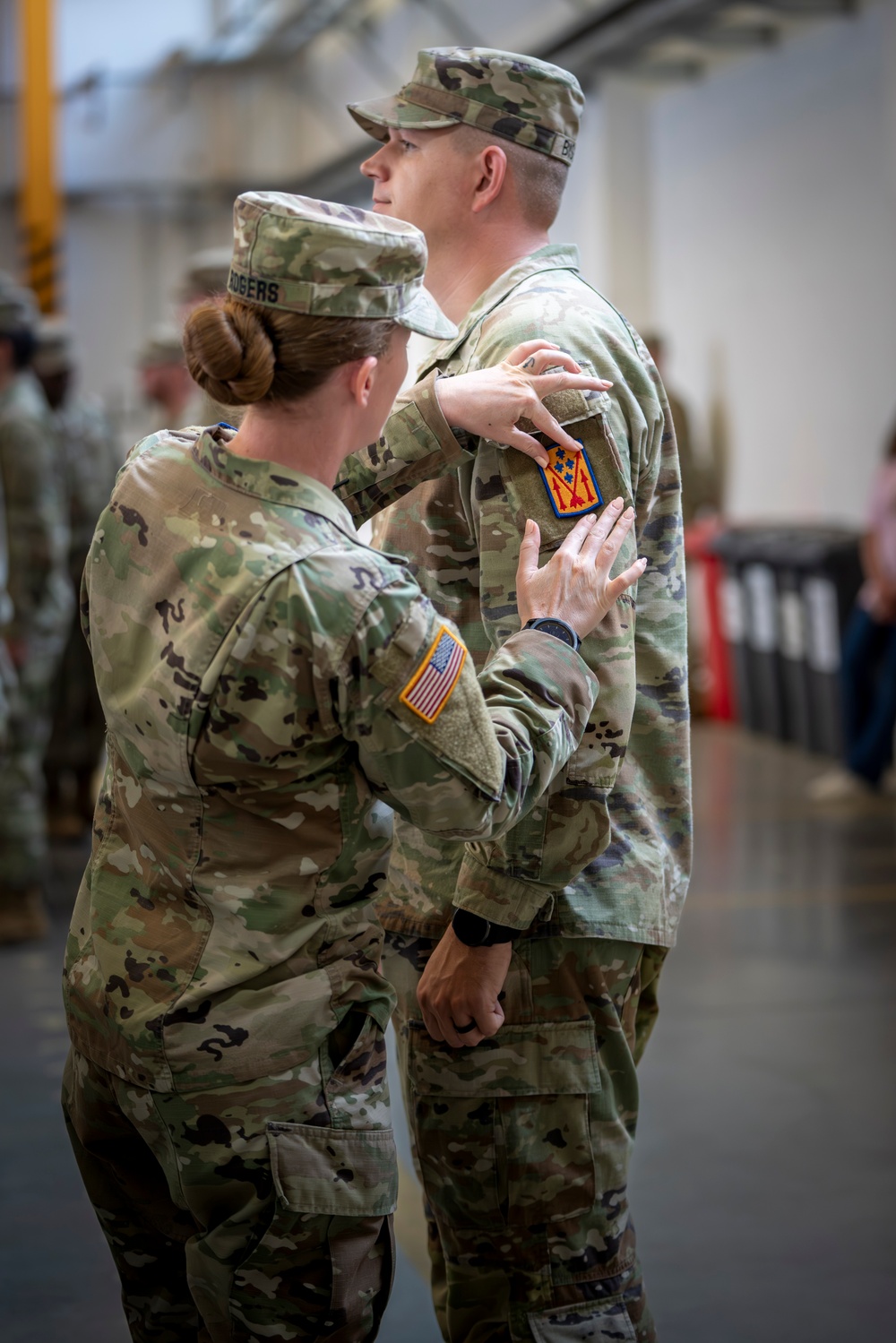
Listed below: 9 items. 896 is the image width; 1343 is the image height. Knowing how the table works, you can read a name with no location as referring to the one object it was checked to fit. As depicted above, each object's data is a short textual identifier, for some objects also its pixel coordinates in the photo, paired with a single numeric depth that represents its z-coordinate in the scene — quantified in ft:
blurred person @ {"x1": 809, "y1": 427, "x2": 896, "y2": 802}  41.93
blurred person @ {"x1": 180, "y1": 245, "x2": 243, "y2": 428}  30.01
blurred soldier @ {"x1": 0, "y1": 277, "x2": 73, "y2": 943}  31.22
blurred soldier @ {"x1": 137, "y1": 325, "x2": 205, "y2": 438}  39.96
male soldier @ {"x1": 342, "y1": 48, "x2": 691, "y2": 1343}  11.42
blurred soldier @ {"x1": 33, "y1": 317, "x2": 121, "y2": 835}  38.75
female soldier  9.46
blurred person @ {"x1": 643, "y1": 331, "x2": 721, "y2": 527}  57.72
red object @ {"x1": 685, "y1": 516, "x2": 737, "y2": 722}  55.42
